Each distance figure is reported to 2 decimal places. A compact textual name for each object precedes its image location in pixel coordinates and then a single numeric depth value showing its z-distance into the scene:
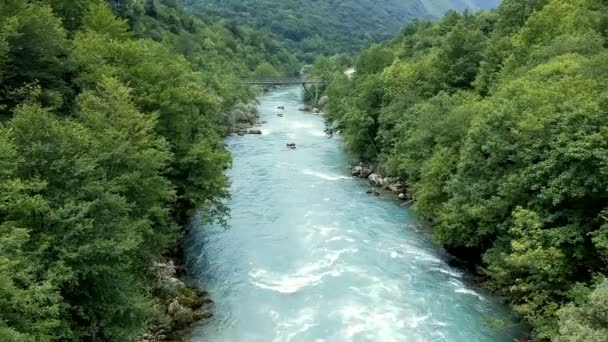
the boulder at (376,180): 48.12
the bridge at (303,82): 106.49
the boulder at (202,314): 25.11
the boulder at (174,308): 24.49
